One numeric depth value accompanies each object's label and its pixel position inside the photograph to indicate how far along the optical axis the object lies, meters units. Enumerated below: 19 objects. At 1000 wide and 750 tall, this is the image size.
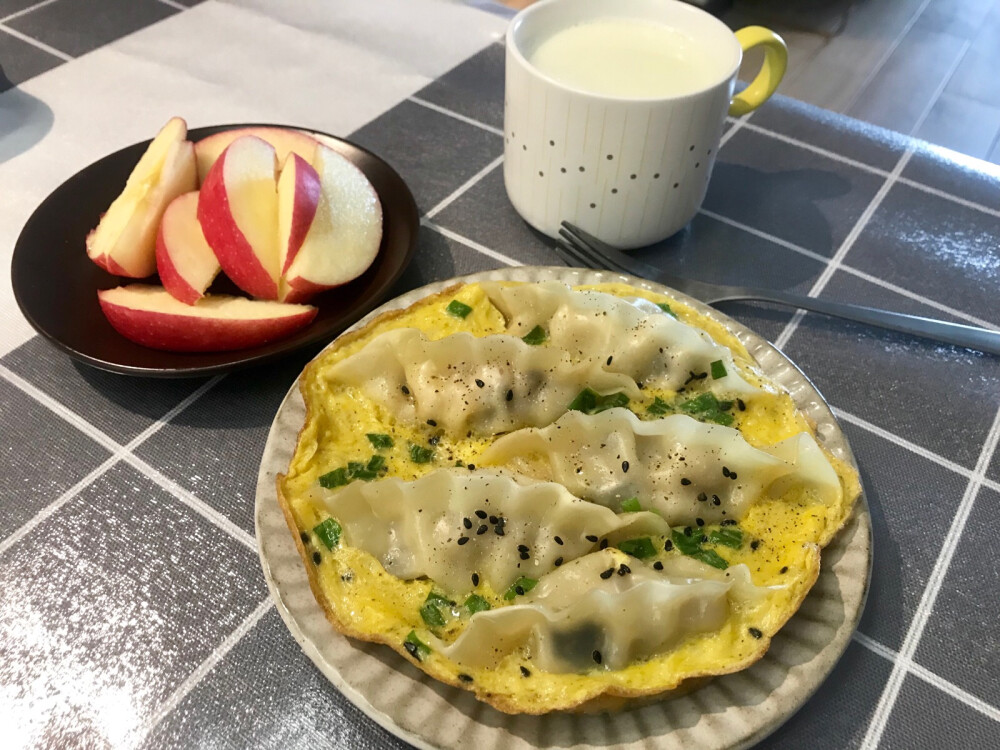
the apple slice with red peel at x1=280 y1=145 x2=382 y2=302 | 0.33
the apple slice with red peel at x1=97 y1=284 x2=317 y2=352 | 0.31
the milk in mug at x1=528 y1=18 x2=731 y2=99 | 0.34
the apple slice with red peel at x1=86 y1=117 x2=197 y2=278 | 0.33
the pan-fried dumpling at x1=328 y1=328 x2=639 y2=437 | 0.28
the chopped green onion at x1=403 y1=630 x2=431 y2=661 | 0.22
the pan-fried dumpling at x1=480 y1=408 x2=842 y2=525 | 0.25
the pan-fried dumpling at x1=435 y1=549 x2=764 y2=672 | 0.22
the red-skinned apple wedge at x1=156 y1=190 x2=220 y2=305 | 0.32
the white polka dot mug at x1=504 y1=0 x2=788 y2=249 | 0.32
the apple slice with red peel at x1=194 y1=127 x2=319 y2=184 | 0.37
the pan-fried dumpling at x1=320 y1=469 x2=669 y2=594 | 0.24
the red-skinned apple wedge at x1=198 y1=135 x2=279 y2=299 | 0.33
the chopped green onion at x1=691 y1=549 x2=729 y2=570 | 0.24
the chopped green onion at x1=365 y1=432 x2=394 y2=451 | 0.27
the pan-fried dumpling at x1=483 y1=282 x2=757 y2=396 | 0.29
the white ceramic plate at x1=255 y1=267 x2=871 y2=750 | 0.21
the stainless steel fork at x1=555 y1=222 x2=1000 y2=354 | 0.34
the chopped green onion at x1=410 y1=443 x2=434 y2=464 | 0.27
